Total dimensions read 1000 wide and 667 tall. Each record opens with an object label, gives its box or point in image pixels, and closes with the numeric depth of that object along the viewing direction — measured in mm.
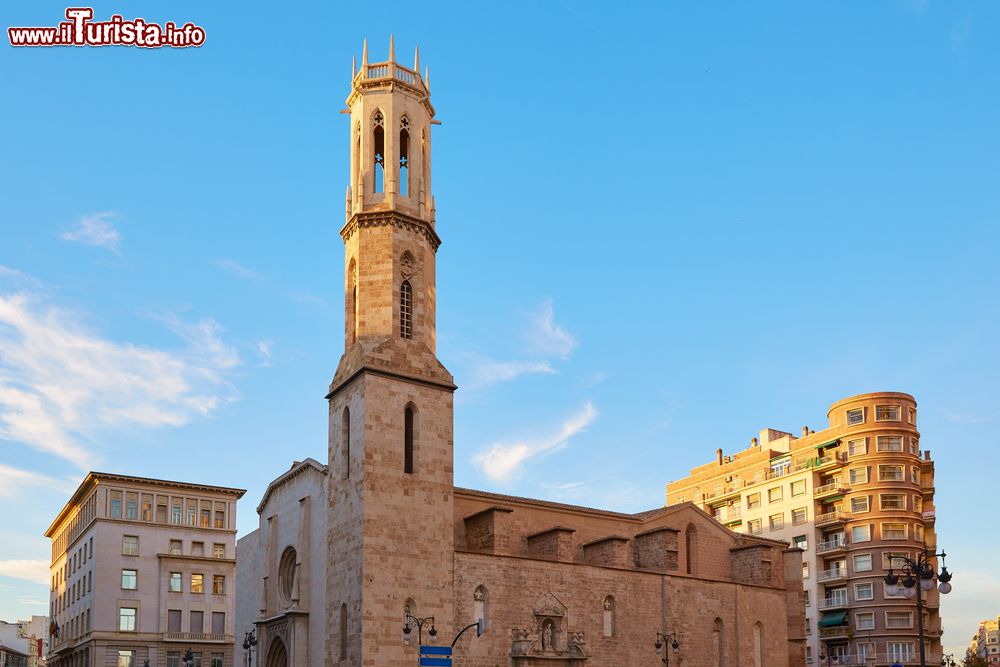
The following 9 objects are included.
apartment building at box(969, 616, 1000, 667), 185200
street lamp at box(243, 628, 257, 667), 44500
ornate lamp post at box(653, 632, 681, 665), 47356
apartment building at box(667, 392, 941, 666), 68562
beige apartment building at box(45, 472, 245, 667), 69625
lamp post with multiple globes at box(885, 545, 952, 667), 26633
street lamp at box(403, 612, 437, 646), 38719
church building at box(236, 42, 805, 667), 39875
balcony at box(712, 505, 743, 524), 83188
